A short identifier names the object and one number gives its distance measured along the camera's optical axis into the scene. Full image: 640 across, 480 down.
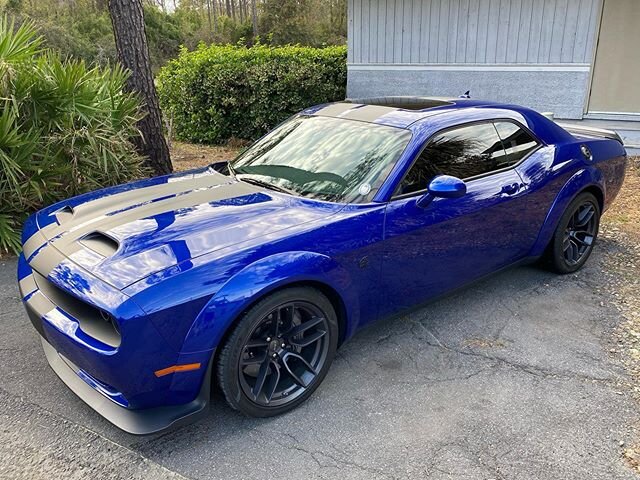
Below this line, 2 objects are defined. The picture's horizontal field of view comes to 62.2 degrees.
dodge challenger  2.40
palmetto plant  5.04
